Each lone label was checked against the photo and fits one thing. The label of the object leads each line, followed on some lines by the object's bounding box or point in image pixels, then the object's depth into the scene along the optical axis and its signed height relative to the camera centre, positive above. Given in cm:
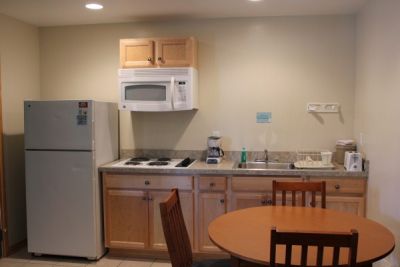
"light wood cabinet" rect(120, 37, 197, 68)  346 +60
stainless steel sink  359 -53
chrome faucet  368 -45
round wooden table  163 -63
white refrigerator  324 -60
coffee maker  362 -36
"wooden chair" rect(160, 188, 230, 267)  188 -70
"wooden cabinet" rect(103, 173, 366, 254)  310 -79
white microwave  345 +24
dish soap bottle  370 -45
